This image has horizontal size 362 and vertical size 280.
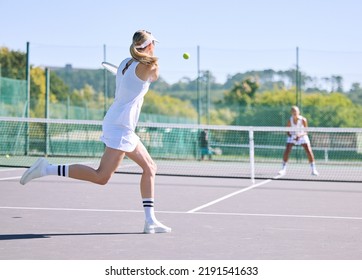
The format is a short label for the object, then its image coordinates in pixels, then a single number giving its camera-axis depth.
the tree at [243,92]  63.06
